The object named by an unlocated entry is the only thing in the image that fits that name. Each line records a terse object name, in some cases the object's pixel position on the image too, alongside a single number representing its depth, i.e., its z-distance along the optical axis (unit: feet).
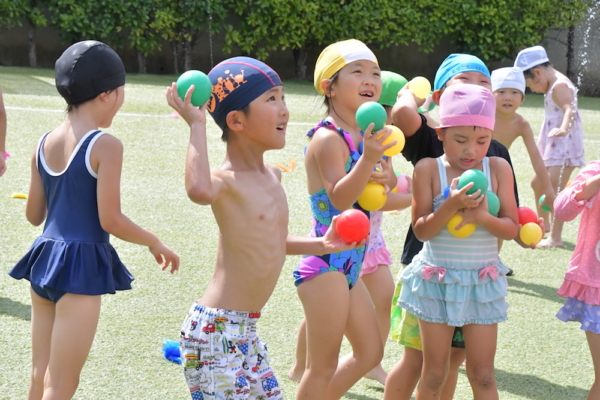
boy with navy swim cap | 17.03
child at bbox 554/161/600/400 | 22.57
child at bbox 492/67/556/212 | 32.78
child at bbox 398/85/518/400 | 19.98
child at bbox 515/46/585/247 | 45.79
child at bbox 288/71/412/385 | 26.35
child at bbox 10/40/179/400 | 18.46
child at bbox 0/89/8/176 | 26.80
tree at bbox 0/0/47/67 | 99.42
